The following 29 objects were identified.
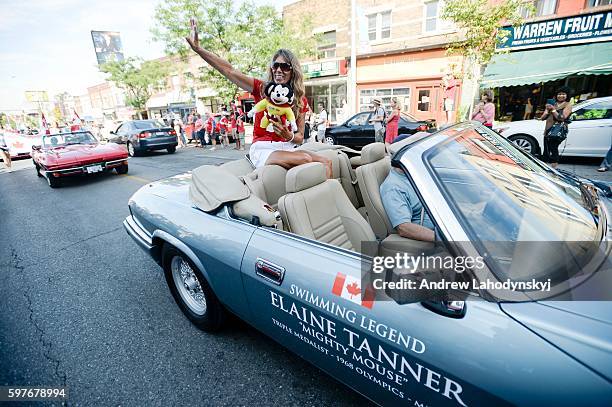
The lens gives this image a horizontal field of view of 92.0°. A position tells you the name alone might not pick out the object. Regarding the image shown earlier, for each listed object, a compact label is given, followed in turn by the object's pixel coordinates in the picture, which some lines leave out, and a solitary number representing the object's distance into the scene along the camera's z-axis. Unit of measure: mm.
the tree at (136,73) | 29422
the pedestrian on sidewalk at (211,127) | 14984
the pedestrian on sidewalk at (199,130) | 15188
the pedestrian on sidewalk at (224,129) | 14625
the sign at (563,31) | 10664
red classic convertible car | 7258
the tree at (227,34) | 15000
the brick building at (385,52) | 14562
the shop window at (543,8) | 11469
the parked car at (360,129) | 9375
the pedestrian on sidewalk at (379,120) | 9445
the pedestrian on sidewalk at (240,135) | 13750
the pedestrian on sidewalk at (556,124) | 5934
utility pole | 14375
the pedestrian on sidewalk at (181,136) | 15930
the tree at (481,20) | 9094
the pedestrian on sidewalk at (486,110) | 6816
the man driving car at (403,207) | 1846
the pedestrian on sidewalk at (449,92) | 12617
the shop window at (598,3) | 10617
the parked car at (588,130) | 6176
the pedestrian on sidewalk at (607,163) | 5775
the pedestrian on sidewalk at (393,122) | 8844
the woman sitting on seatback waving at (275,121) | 2570
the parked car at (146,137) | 12062
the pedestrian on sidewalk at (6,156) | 12055
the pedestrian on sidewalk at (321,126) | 11991
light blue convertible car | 1005
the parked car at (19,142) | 14844
